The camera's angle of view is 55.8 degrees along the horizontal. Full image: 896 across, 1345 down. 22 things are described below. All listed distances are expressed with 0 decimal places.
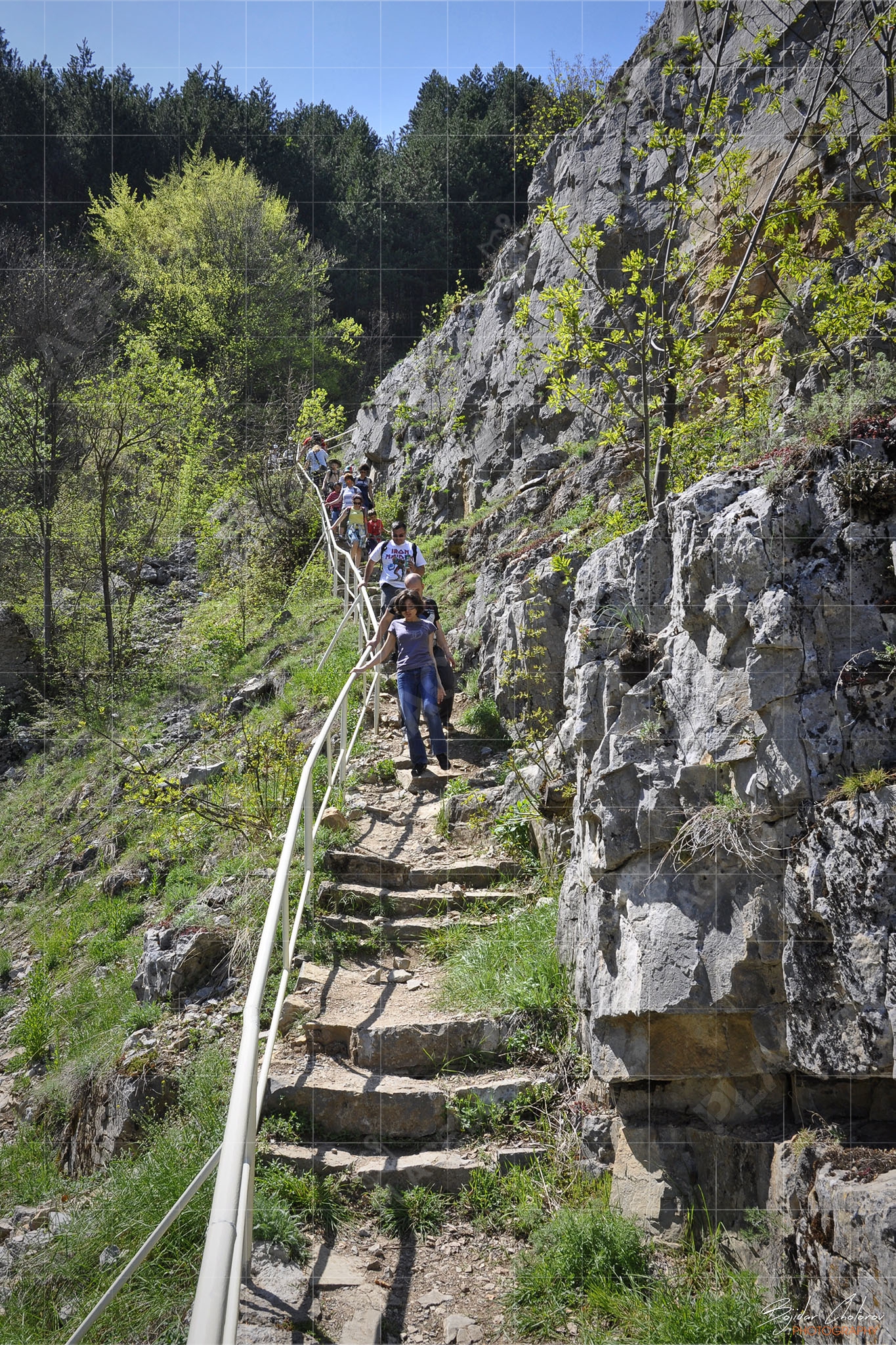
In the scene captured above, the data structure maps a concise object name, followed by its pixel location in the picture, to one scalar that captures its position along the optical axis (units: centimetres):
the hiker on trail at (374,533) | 1402
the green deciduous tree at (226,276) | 2572
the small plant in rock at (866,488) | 398
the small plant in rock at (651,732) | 464
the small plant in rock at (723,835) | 389
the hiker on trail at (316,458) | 1780
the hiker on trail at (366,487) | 1453
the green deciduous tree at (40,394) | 1777
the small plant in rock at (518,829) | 672
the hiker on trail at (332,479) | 1706
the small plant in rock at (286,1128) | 429
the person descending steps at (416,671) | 772
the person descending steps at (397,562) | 1012
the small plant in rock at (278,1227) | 370
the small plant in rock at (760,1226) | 350
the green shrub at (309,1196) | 392
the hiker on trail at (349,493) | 1443
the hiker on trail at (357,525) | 1423
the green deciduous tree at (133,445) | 1745
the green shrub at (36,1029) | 780
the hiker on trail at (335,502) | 1593
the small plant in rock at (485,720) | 877
